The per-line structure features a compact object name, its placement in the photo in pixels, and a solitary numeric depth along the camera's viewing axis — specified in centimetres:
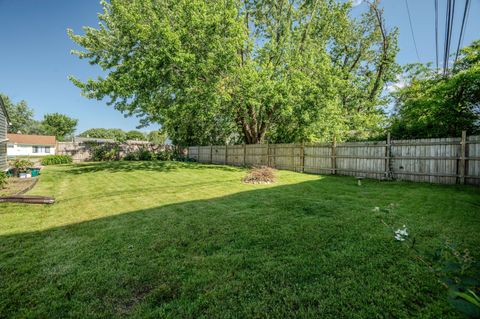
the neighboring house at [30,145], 3641
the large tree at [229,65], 1129
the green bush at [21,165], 1002
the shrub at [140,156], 2188
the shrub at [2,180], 726
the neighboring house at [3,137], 1009
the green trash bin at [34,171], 1040
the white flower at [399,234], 141
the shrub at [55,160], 1725
